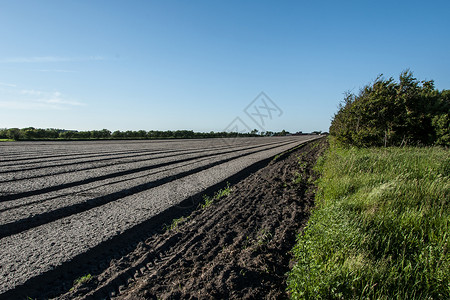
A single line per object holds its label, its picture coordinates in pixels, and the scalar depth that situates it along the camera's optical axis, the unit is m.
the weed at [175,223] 5.11
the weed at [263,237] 4.05
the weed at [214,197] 6.58
